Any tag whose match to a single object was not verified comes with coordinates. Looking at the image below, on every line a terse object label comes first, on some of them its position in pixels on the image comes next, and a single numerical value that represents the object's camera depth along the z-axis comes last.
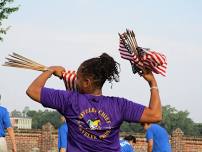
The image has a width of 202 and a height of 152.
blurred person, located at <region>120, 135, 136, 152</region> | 11.79
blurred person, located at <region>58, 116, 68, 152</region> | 11.32
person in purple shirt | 5.08
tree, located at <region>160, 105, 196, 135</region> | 130.51
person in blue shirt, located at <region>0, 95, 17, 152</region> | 11.39
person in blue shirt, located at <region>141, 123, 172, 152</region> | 13.12
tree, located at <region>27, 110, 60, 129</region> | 150.25
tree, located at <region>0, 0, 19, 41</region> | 26.03
